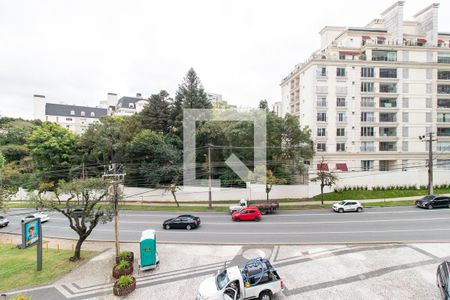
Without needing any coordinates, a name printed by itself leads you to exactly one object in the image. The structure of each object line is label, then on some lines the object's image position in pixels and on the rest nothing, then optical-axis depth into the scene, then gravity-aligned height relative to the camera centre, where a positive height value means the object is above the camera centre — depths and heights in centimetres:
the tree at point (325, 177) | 2923 -367
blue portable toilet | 1360 -639
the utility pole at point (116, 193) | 1484 -287
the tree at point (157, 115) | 4040 +668
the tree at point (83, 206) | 1530 -396
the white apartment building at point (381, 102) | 3850 +845
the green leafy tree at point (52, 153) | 3750 -29
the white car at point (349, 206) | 2625 -670
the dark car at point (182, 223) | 2184 -716
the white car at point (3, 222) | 2618 -838
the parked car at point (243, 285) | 953 -601
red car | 2398 -701
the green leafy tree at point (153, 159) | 3412 -130
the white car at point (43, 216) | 2719 -809
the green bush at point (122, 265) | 1308 -687
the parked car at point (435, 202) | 2598 -615
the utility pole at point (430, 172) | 2860 -297
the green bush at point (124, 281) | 1129 -674
